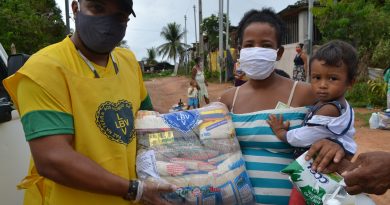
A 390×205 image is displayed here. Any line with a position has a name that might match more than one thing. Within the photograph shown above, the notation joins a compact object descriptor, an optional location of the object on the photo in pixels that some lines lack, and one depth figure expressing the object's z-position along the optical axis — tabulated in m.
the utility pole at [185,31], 62.75
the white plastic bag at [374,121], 9.71
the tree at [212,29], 40.88
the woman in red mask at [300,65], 13.59
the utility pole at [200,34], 30.84
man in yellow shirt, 1.55
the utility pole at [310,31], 12.92
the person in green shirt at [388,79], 10.26
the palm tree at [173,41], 62.34
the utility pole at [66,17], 10.87
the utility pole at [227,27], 26.74
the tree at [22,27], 11.35
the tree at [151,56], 72.06
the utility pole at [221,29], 24.87
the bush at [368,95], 12.15
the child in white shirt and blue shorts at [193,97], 12.23
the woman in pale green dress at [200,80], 13.67
